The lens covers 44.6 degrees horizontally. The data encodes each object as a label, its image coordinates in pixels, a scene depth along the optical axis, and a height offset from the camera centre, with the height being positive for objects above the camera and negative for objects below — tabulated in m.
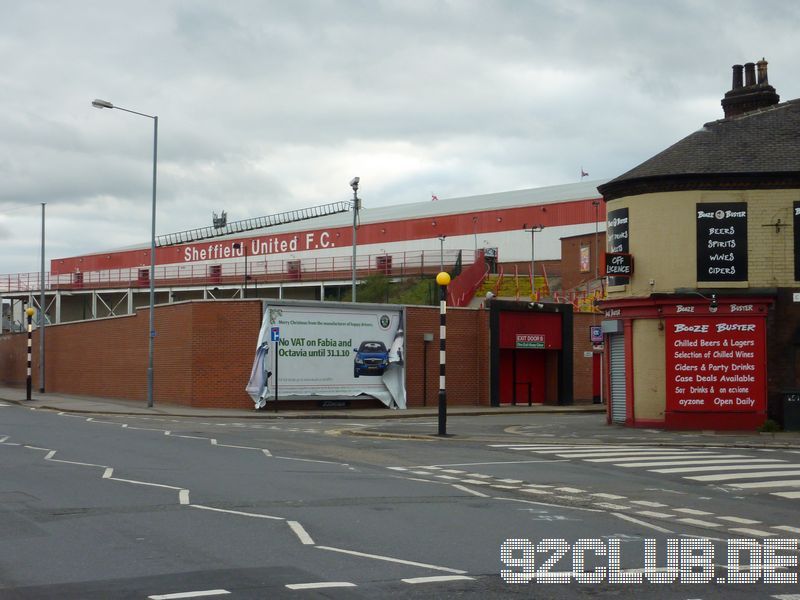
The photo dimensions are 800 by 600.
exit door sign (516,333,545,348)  43.47 +0.41
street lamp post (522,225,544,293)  61.99 +7.90
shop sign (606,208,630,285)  29.34 +3.53
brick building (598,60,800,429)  27.78 +1.85
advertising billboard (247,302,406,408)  37.66 -0.16
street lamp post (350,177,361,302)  40.69 +6.94
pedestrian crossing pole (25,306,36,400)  43.53 +1.54
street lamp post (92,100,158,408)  38.19 +1.55
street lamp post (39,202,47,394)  50.03 +0.33
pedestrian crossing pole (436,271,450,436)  25.12 -0.32
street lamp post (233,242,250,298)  81.28 +8.61
